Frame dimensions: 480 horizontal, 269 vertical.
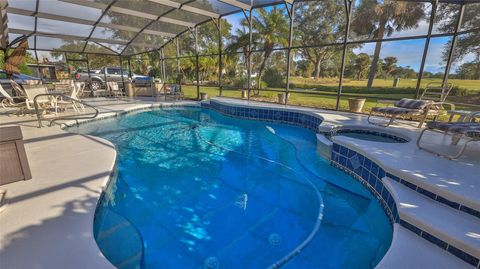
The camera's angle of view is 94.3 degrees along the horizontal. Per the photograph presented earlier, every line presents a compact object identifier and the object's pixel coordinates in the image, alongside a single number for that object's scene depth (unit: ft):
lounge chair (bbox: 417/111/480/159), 9.36
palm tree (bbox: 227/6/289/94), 39.83
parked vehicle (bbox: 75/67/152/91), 51.06
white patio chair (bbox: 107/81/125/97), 37.86
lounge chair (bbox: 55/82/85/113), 21.90
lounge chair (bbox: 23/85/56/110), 19.74
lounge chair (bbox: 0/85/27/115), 20.24
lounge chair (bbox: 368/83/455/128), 14.64
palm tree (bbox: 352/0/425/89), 46.62
